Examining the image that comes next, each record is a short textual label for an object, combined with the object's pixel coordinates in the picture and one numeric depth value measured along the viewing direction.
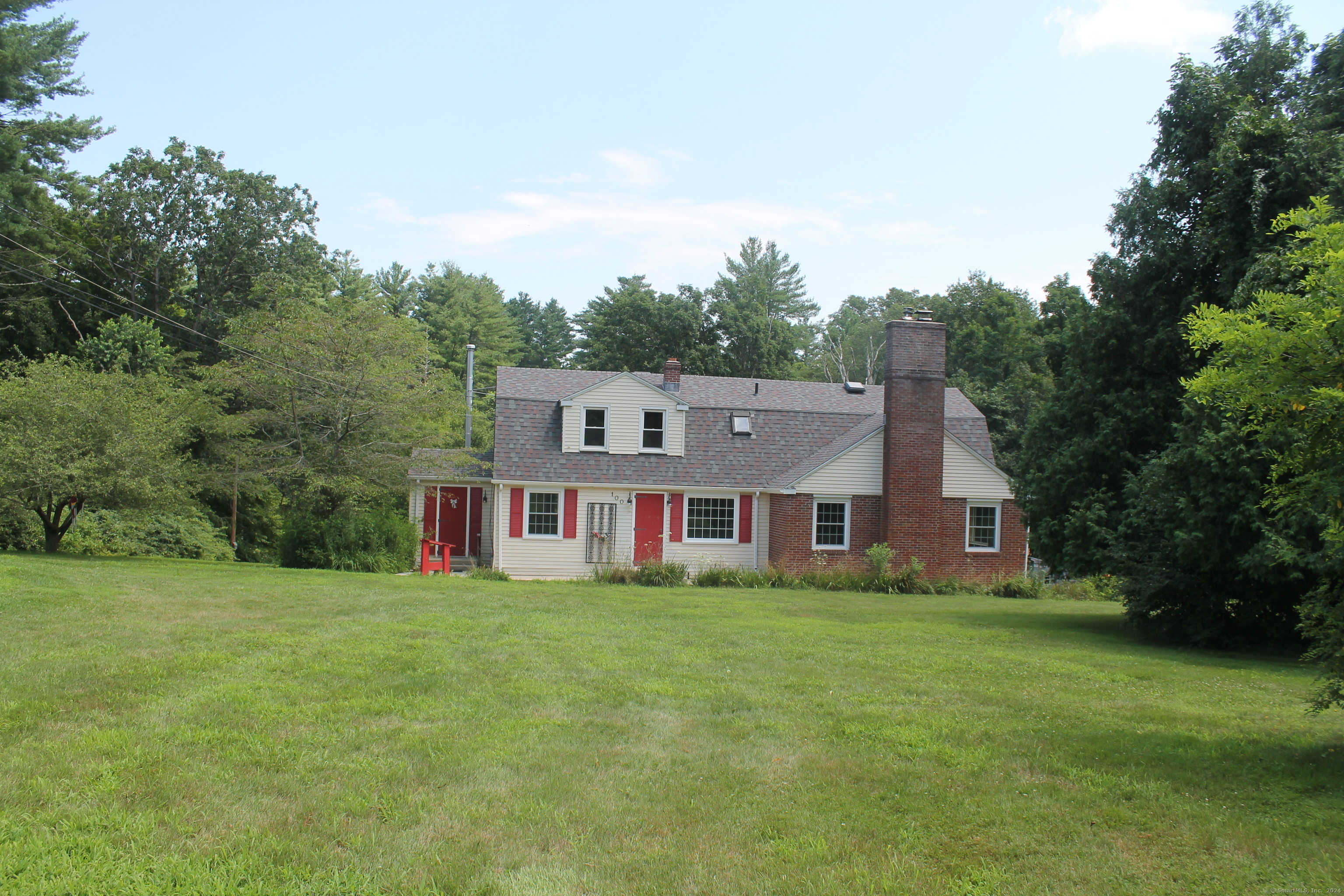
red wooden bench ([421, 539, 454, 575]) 23.03
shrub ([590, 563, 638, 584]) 22.97
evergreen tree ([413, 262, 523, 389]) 51.53
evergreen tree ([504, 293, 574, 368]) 74.12
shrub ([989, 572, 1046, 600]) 23.94
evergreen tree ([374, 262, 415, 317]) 56.03
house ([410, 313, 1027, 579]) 24.67
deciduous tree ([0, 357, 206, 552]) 18.98
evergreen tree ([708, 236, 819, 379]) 48.81
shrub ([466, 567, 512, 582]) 22.83
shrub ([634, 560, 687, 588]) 22.83
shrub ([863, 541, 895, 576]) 23.52
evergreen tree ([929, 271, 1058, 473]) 43.03
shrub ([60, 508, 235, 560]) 26.02
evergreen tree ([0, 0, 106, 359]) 30.23
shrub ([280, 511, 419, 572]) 22.20
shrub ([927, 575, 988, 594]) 23.67
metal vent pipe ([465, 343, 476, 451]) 33.25
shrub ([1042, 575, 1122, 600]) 24.05
